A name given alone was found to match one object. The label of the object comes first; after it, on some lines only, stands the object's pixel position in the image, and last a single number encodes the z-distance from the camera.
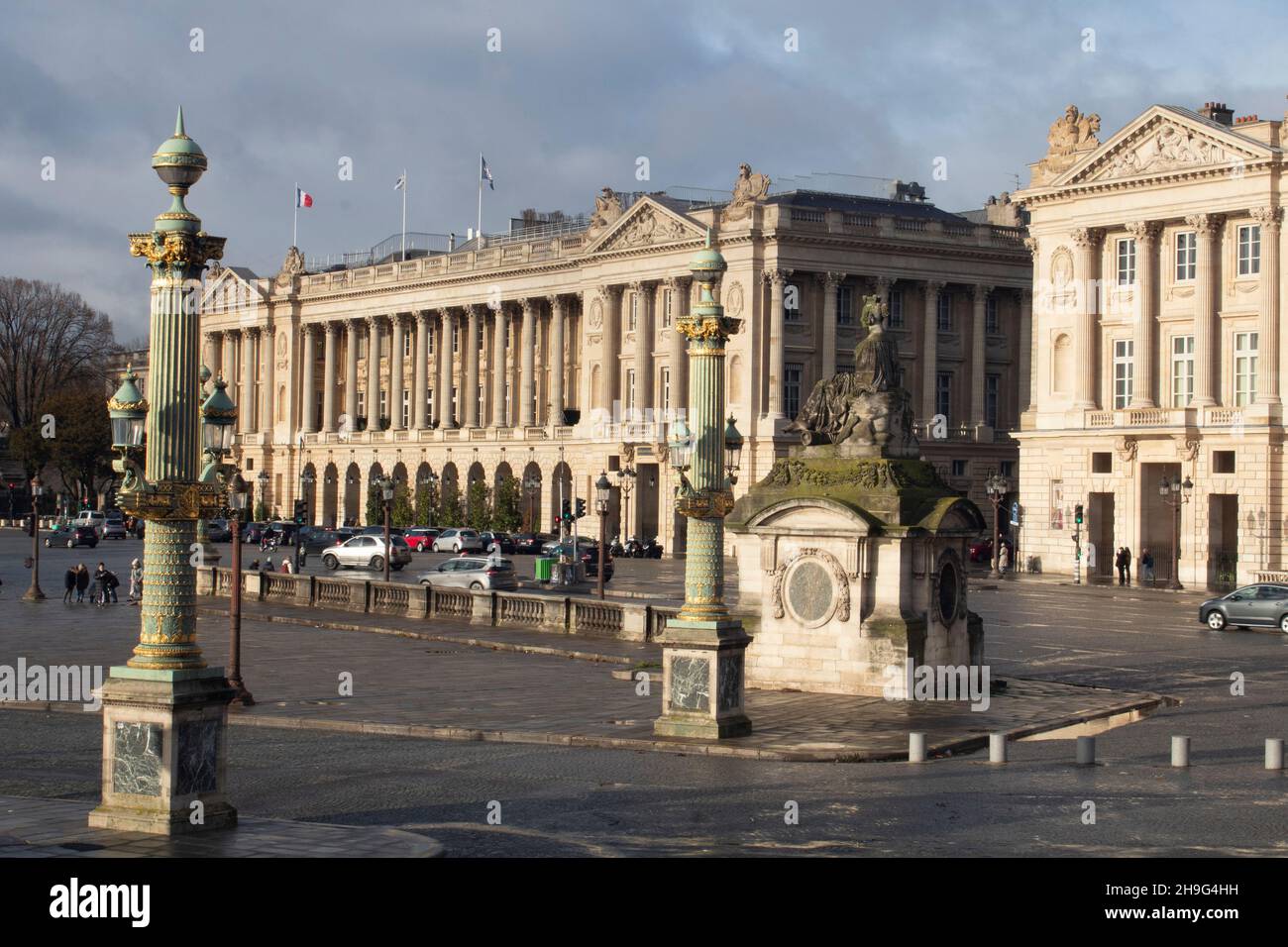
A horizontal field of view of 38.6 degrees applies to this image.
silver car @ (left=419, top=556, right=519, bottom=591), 53.31
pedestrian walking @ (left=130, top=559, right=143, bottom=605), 50.75
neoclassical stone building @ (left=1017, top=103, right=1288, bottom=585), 65.75
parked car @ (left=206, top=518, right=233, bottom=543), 87.84
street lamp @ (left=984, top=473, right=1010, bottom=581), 71.62
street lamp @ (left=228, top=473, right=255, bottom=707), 28.83
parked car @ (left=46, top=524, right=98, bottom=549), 93.35
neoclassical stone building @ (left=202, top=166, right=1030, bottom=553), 92.19
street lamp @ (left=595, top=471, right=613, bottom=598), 54.85
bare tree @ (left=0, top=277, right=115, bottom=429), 134.12
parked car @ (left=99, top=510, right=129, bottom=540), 105.56
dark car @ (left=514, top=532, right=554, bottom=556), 91.25
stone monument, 28.36
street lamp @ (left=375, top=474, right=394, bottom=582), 60.94
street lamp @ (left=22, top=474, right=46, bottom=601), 54.34
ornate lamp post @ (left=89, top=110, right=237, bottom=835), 15.57
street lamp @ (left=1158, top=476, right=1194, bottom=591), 66.09
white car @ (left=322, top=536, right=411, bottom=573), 69.81
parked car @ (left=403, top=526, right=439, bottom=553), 91.94
